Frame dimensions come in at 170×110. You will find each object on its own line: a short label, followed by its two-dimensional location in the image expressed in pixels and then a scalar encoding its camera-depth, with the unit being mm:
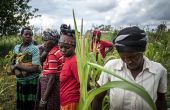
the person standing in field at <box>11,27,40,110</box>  1881
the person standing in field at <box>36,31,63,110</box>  1599
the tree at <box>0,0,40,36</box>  5518
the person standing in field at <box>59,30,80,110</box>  1297
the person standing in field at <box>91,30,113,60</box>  2671
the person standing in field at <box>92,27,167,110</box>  852
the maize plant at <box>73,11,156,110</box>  671
